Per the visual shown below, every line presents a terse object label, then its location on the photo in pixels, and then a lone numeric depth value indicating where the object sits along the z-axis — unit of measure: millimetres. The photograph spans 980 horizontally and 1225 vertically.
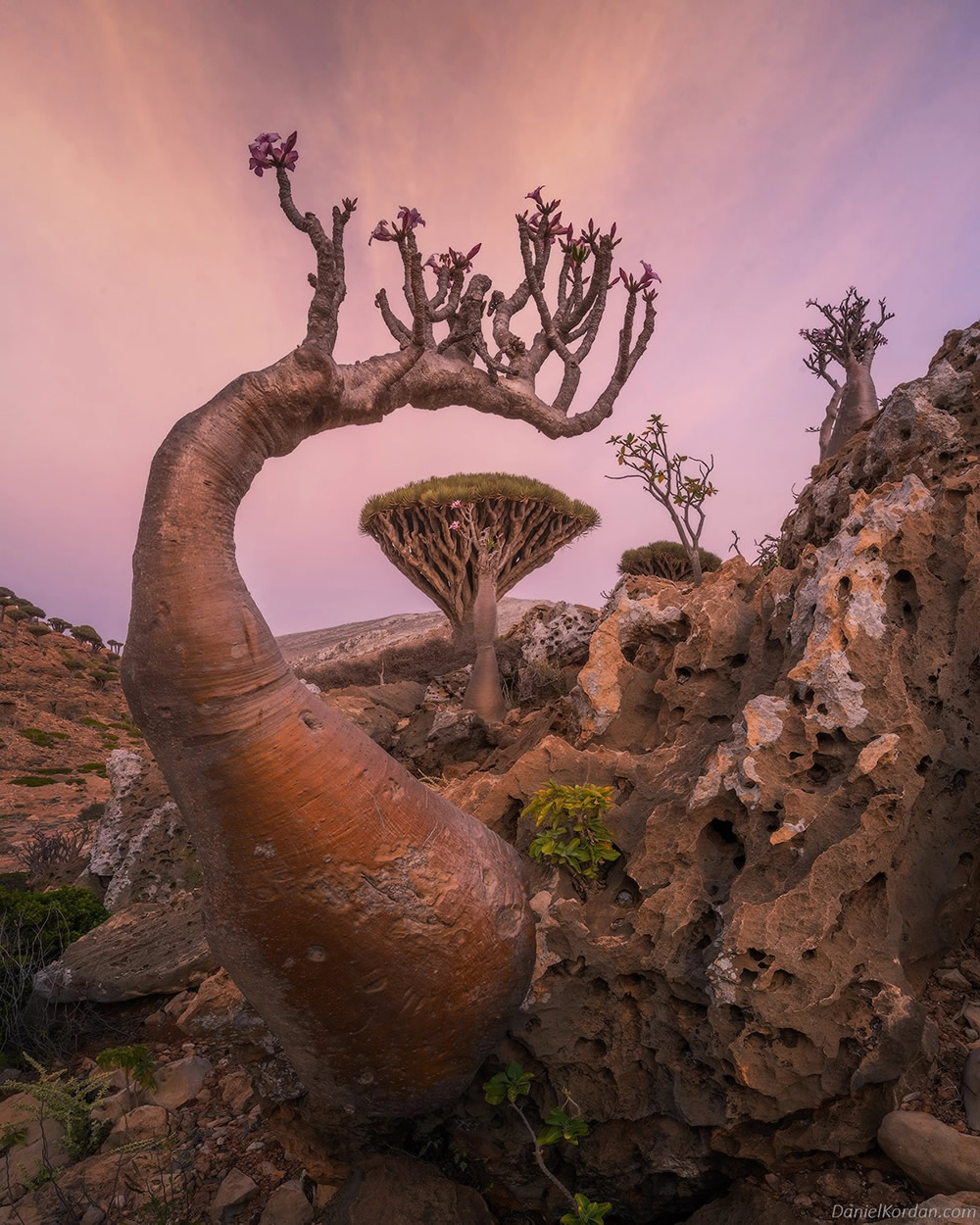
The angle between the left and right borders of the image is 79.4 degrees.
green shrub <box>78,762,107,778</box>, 19467
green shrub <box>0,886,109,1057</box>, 4426
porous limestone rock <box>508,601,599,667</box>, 9391
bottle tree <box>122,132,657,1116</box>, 2260
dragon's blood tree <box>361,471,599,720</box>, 14164
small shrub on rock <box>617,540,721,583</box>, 16828
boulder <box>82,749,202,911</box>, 6219
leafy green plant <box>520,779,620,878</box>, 2807
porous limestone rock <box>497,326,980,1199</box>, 2107
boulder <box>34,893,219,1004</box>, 4551
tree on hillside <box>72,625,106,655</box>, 35594
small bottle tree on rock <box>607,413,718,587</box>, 11383
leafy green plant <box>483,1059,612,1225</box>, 2104
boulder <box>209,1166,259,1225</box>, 2691
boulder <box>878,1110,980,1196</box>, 1772
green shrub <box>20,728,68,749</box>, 21062
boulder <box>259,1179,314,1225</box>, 2664
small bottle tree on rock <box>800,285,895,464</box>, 11055
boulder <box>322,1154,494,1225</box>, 2455
